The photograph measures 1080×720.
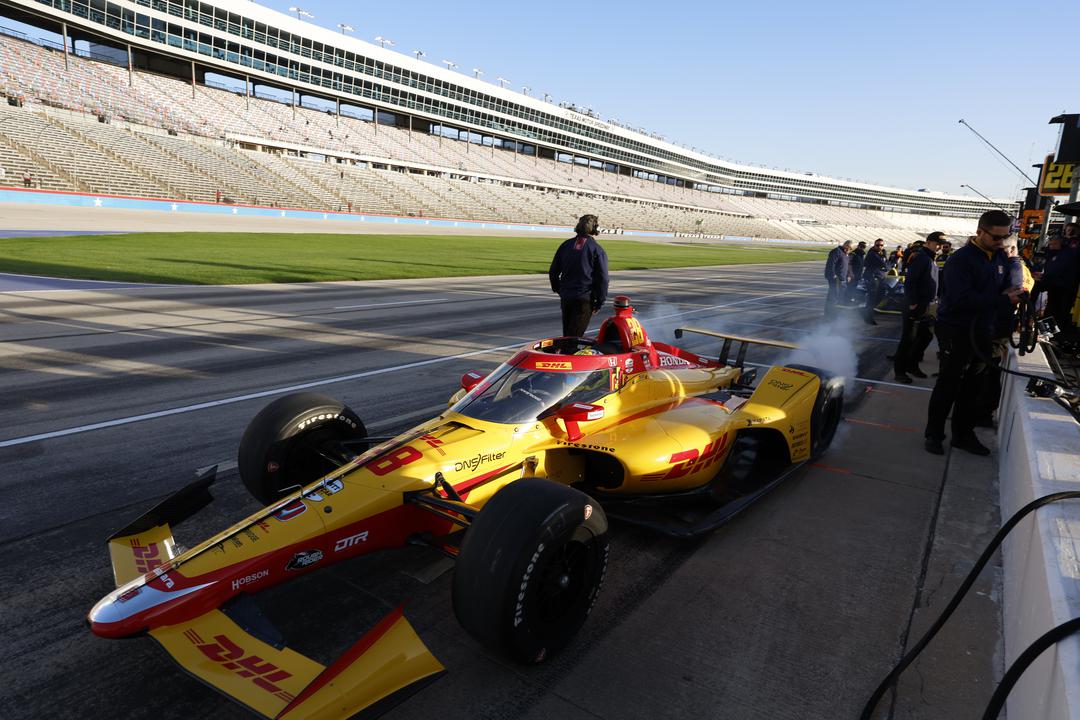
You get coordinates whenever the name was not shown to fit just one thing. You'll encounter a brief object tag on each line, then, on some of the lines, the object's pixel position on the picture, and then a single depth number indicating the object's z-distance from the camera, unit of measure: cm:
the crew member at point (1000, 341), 620
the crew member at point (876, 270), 1648
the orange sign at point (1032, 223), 3147
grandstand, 4131
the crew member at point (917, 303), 945
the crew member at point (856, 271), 1778
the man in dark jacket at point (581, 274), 877
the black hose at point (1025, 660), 225
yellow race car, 274
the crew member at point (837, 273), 1638
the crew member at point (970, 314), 621
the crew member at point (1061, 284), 1170
